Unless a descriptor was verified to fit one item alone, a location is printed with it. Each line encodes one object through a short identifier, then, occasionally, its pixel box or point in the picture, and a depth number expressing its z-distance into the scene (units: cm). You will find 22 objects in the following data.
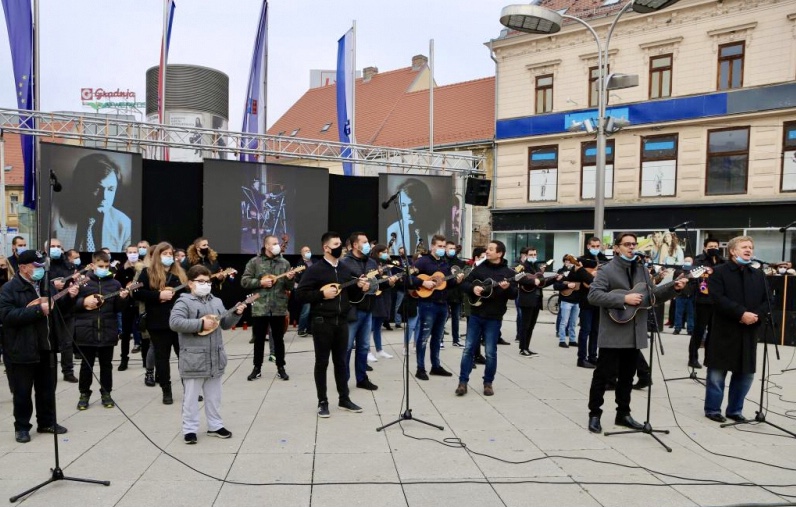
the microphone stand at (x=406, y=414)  590
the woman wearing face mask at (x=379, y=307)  880
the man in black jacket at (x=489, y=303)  695
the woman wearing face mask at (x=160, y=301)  662
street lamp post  1186
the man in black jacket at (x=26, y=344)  521
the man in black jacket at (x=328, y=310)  610
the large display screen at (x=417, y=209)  1658
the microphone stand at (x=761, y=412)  601
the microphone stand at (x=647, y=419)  546
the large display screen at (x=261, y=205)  1400
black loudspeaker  1741
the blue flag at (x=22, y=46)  1204
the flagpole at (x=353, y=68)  1795
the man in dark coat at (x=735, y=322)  601
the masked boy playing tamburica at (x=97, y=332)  627
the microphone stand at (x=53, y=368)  413
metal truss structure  1198
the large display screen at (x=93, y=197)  1236
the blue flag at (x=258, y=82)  1727
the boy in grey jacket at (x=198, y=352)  525
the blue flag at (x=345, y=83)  1819
